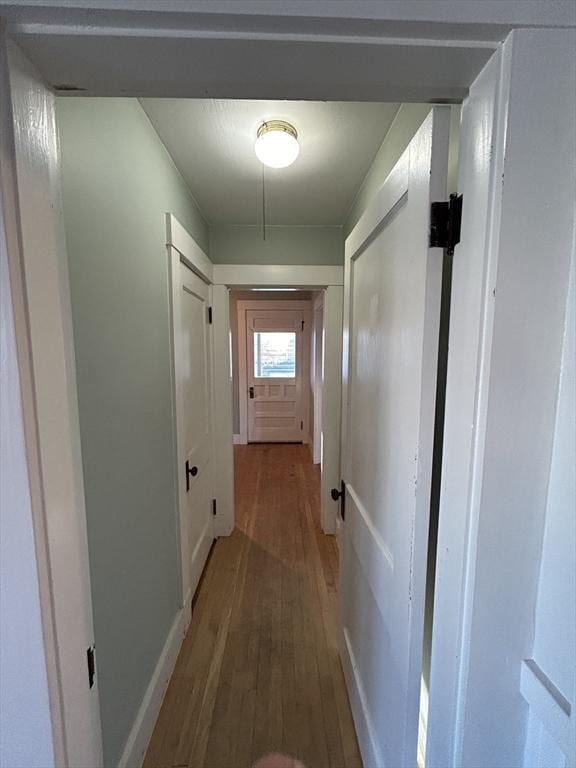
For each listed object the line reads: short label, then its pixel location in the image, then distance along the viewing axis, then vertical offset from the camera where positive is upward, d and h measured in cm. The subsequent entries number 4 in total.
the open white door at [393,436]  70 -21
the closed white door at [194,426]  175 -42
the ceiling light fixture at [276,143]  132 +84
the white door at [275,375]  499 -30
